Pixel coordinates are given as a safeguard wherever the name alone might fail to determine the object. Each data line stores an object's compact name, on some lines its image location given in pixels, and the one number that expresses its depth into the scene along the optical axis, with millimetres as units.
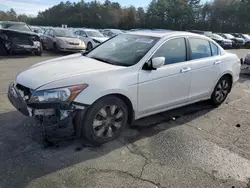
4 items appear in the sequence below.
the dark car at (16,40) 8903
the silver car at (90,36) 11869
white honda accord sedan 2553
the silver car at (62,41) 10767
